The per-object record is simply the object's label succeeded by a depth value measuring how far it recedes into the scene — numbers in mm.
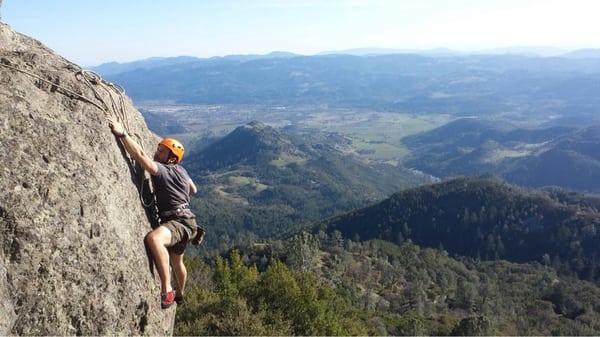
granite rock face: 6547
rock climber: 8766
